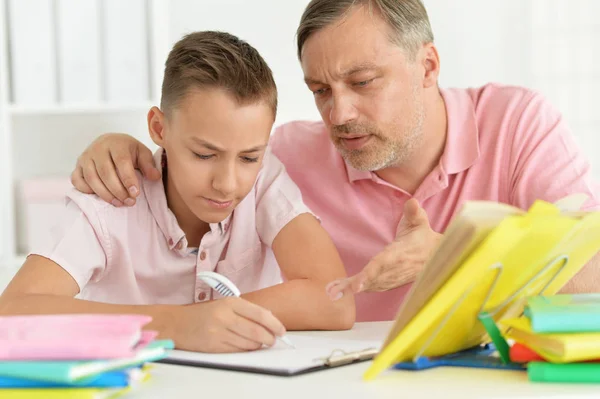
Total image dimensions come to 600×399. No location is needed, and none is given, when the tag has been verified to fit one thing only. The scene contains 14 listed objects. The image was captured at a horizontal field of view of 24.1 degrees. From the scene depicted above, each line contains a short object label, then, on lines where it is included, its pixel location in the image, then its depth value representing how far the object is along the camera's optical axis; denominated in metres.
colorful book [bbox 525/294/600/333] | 1.20
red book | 1.23
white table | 1.16
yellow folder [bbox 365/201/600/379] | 1.15
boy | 1.48
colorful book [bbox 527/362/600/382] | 1.18
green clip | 1.24
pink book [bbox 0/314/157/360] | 1.13
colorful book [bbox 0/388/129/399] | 1.13
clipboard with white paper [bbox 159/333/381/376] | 1.24
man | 1.68
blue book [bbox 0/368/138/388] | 1.14
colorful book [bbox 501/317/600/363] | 1.18
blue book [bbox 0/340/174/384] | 1.12
